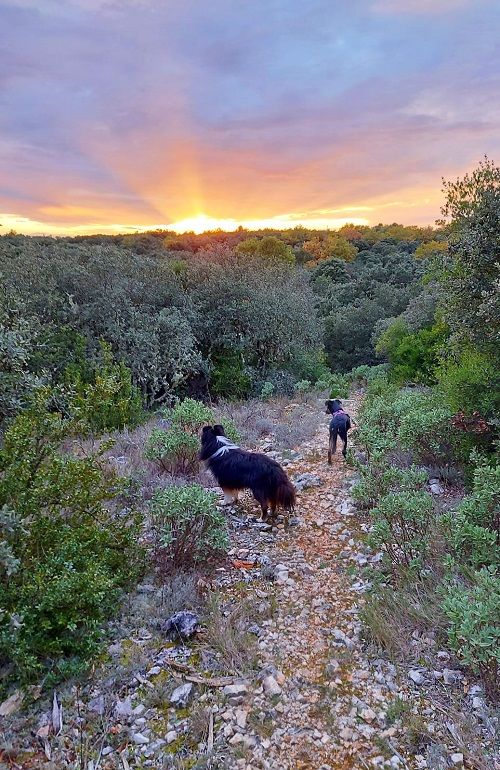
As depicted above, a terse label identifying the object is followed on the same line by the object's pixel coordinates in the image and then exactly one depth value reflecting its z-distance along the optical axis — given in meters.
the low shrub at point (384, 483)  4.48
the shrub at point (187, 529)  3.95
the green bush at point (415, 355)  11.14
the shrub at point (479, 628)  2.58
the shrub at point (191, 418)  6.58
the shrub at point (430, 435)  5.52
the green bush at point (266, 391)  11.34
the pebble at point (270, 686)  2.85
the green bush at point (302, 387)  11.65
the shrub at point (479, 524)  3.37
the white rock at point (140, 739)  2.53
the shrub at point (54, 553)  2.73
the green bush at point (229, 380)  11.60
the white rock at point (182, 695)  2.78
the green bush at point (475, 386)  5.33
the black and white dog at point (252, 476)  4.86
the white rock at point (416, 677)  2.87
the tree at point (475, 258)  5.31
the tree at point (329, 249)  36.88
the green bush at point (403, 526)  3.75
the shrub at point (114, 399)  7.83
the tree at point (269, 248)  29.27
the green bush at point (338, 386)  11.69
